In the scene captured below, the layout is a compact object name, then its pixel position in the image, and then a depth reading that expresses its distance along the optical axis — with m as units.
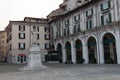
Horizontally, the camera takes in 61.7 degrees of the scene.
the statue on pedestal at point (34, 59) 14.05
